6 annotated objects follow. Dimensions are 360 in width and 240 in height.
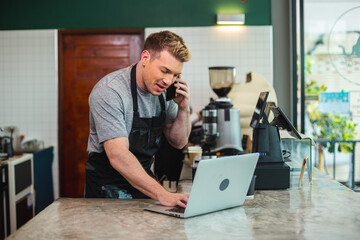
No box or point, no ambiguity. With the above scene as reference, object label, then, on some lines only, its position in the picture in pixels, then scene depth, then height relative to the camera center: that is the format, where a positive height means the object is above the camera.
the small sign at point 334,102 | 4.02 +0.12
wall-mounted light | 4.53 +1.07
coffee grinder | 2.72 -0.09
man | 1.84 -0.02
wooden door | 4.76 +0.48
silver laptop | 1.52 -0.27
